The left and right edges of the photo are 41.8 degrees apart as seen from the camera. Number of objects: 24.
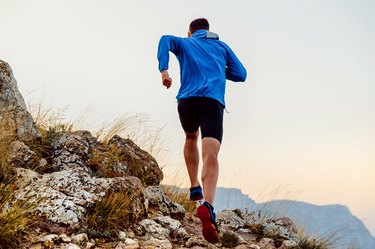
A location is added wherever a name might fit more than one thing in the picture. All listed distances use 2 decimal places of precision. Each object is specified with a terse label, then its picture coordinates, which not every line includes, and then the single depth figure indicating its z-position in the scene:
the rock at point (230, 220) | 7.39
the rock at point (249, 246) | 5.92
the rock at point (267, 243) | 6.70
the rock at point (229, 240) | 5.96
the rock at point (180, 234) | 5.73
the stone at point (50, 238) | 4.56
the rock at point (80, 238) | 4.71
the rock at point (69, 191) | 4.98
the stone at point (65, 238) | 4.65
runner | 4.90
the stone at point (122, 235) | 5.10
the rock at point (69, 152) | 6.73
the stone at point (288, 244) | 6.77
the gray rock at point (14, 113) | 6.79
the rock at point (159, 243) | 5.07
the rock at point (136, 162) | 7.46
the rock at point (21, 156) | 6.06
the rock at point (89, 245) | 4.67
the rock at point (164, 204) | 6.46
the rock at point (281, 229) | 7.16
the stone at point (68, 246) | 4.52
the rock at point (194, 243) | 5.49
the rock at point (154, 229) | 5.55
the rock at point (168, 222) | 5.86
